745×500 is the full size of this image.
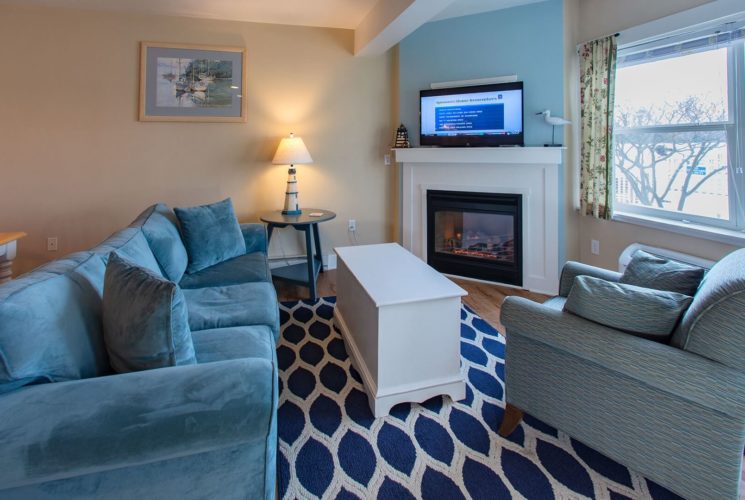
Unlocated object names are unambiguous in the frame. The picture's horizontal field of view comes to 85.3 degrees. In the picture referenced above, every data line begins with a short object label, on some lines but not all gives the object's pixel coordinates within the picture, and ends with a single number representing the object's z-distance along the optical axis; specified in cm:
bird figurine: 321
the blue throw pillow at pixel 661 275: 154
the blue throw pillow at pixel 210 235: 275
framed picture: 350
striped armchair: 117
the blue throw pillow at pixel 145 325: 117
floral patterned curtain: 301
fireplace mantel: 338
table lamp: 352
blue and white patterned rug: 145
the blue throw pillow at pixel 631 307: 131
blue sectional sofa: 93
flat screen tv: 338
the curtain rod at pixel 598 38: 293
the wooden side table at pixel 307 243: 327
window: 240
